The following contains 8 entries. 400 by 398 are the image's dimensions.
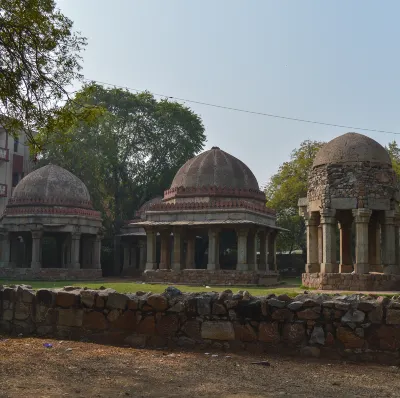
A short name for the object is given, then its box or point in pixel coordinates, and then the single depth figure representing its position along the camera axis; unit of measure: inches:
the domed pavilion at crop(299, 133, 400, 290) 759.1
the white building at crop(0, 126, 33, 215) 1617.9
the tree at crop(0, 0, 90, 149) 386.3
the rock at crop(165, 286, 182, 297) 315.6
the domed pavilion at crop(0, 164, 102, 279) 1242.6
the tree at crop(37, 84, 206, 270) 1590.8
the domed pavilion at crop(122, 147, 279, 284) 1035.9
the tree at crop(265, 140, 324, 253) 1357.0
